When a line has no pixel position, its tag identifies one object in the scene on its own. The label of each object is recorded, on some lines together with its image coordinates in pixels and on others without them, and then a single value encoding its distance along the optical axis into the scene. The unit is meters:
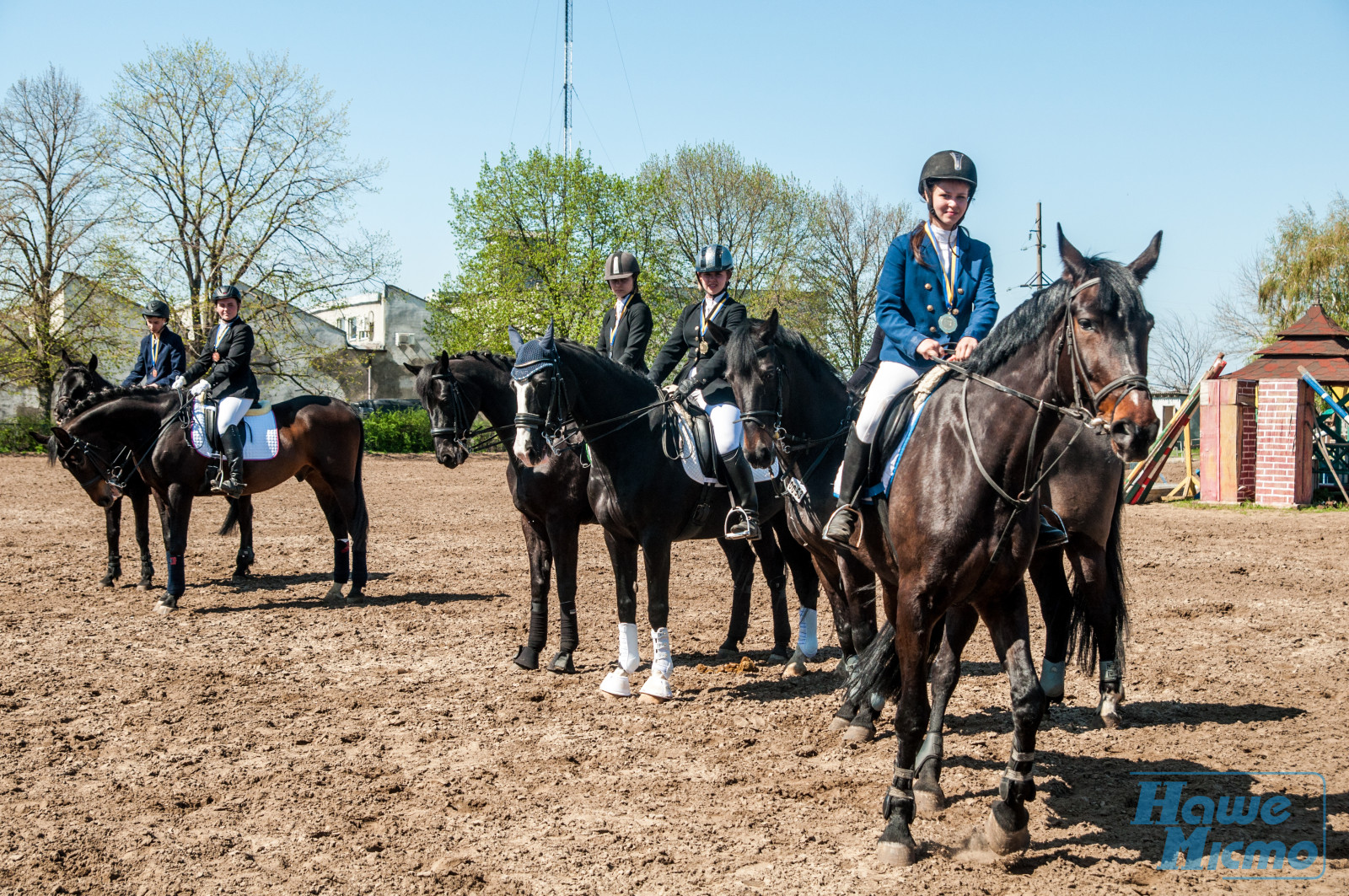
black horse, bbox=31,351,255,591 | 10.83
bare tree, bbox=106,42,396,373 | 32.19
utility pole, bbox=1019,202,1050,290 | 29.45
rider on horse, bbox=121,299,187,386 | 12.00
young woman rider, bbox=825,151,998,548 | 4.87
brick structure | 17.39
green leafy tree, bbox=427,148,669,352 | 37.62
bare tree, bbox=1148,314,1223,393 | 58.88
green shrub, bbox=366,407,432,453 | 35.72
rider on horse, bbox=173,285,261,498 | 10.15
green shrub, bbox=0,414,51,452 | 30.76
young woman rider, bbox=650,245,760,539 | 6.80
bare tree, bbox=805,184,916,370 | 43.75
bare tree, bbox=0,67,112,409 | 31.81
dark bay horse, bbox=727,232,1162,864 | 3.70
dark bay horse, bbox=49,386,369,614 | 10.14
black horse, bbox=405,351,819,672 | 7.22
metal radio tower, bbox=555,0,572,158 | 36.66
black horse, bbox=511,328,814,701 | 6.64
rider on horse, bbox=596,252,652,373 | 7.60
